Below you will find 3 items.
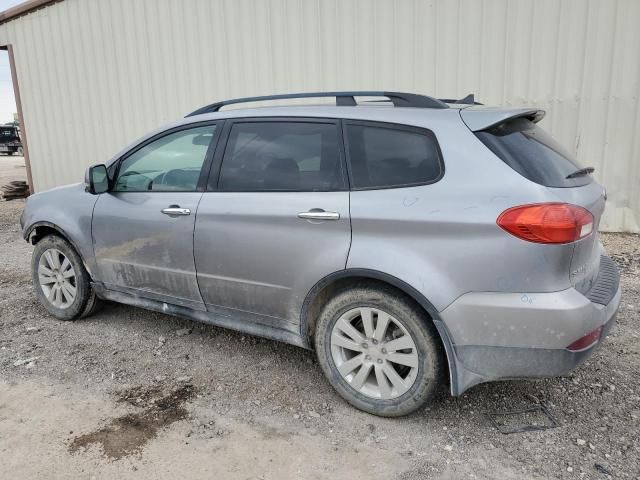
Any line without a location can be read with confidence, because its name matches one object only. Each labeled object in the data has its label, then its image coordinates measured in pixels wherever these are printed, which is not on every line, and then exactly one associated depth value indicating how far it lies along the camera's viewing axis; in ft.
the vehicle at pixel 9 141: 98.27
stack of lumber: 37.52
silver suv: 7.79
